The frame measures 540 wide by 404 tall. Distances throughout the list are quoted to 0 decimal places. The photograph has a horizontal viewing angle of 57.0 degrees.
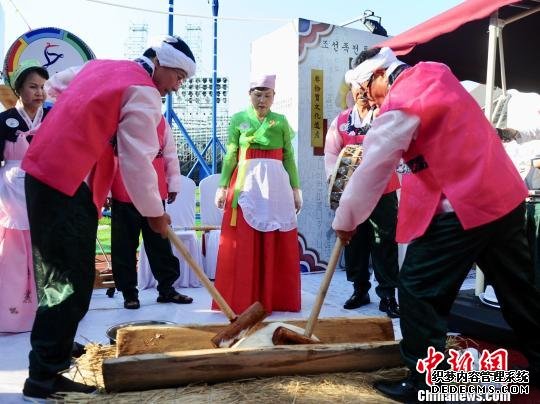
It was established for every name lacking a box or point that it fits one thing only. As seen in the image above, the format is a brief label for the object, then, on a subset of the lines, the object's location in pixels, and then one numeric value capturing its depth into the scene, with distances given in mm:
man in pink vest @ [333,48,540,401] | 1950
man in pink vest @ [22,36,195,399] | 2125
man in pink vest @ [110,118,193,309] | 4156
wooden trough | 2121
